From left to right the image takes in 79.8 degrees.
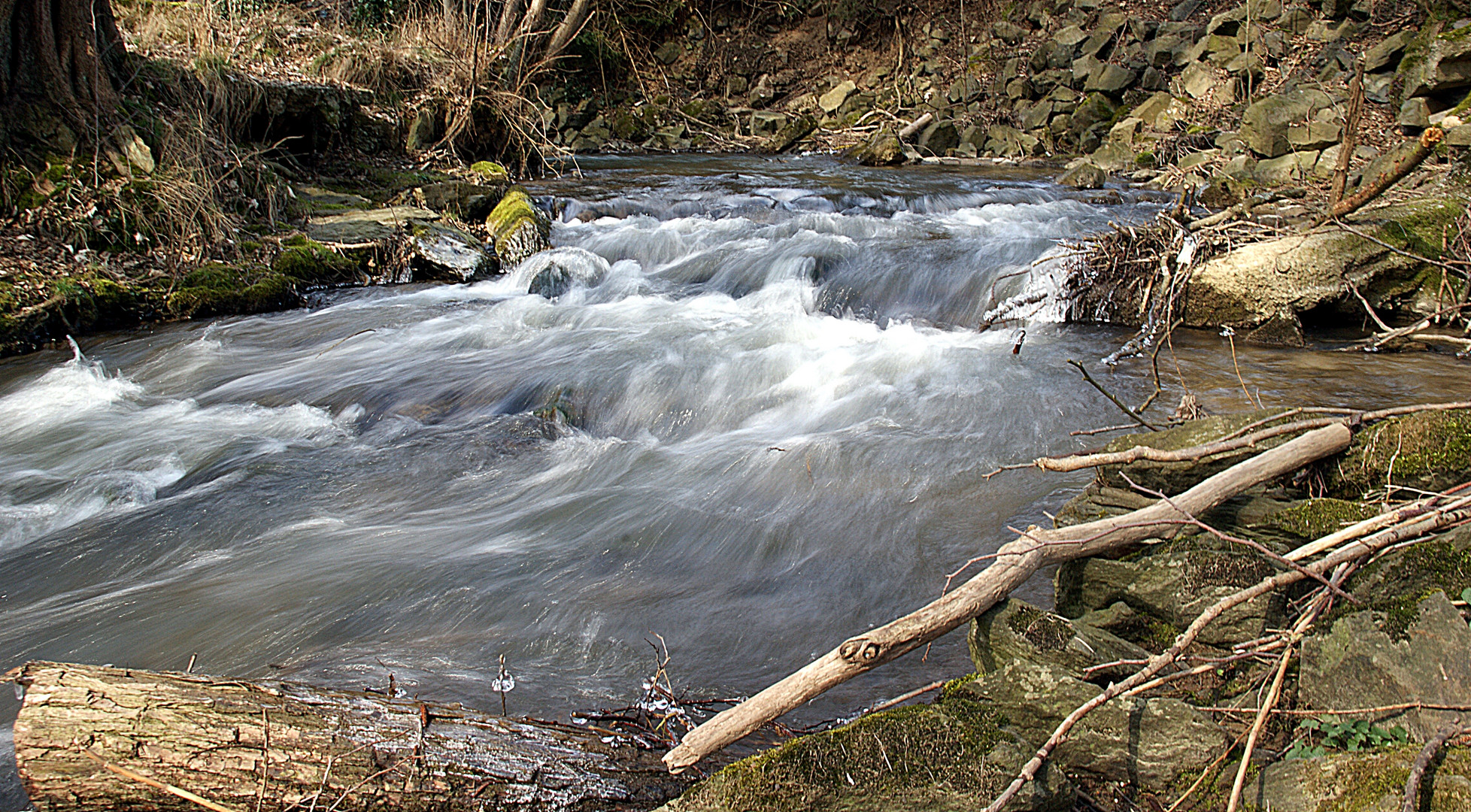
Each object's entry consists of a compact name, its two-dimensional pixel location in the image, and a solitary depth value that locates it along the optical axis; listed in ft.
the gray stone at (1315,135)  31.76
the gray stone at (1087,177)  36.11
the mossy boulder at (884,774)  6.24
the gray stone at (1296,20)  39.88
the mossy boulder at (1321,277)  19.11
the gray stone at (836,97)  58.95
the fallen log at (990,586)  6.58
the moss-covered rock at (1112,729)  6.56
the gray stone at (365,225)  28.02
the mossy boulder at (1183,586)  7.32
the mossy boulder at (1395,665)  5.77
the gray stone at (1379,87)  31.99
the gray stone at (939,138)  48.93
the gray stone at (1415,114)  28.66
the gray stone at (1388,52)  32.27
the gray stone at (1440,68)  27.55
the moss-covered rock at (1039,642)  7.38
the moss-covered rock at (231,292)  23.59
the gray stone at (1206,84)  40.01
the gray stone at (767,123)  58.29
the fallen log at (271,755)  6.04
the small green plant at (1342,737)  5.87
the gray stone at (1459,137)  21.87
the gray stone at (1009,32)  54.95
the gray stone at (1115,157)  40.34
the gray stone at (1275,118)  32.81
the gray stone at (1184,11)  47.39
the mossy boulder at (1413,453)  7.95
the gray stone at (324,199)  30.30
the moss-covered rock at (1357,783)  5.24
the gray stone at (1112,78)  44.98
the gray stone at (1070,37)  48.88
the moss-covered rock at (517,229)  29.19
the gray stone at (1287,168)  31.07
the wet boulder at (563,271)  26.68
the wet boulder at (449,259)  27.99
